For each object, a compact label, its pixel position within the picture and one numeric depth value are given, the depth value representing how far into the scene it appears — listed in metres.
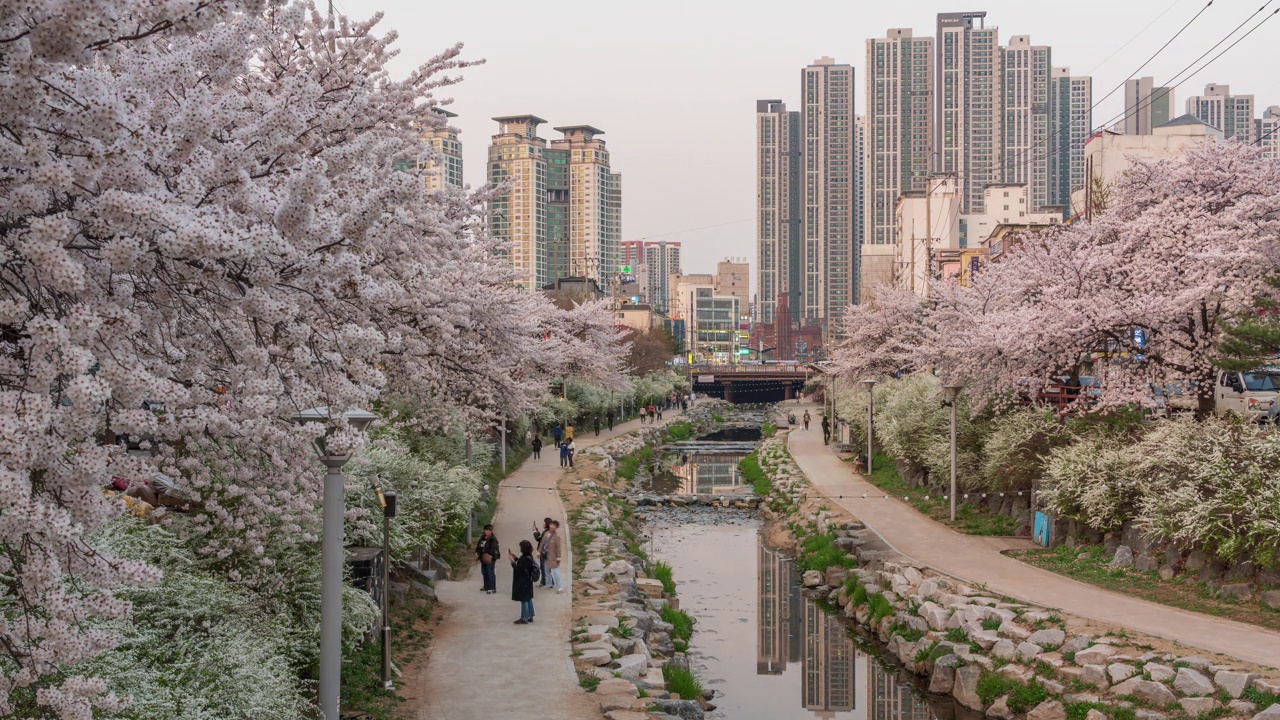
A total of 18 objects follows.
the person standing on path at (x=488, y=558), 18.17
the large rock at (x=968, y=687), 15.38
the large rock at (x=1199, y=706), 12.08
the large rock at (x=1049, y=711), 13.62
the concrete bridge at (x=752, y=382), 117.06
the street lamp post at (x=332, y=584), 9.12
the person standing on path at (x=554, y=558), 18.73
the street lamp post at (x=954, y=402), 24.72
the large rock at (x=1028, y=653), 14.89
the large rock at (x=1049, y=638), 14.85
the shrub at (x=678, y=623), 19.04
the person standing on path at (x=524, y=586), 16.14
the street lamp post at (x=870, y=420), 37.50
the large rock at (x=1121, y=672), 13.18
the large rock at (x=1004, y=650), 15.30
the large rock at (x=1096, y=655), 13.74
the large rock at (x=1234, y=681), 11.98
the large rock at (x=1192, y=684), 12.30
